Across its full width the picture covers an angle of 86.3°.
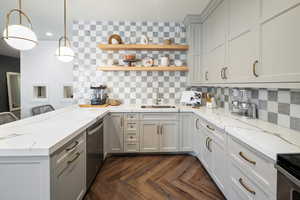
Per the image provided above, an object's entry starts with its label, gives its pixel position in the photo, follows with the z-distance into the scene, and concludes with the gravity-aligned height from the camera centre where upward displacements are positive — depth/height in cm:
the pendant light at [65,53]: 223 +61
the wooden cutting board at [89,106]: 292 -18
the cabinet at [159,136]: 279 -69
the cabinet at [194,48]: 300 +93
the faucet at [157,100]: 326 -7
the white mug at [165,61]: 314 +70
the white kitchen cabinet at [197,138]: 242 -66
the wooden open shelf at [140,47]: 300 +95
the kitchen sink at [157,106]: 315 -19
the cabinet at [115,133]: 274 -63
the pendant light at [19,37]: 138 +53
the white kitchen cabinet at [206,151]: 205 -75
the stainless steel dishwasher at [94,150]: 181 -69
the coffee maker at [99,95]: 299 +3
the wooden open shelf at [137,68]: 306 +54
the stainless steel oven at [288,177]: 77 -40
